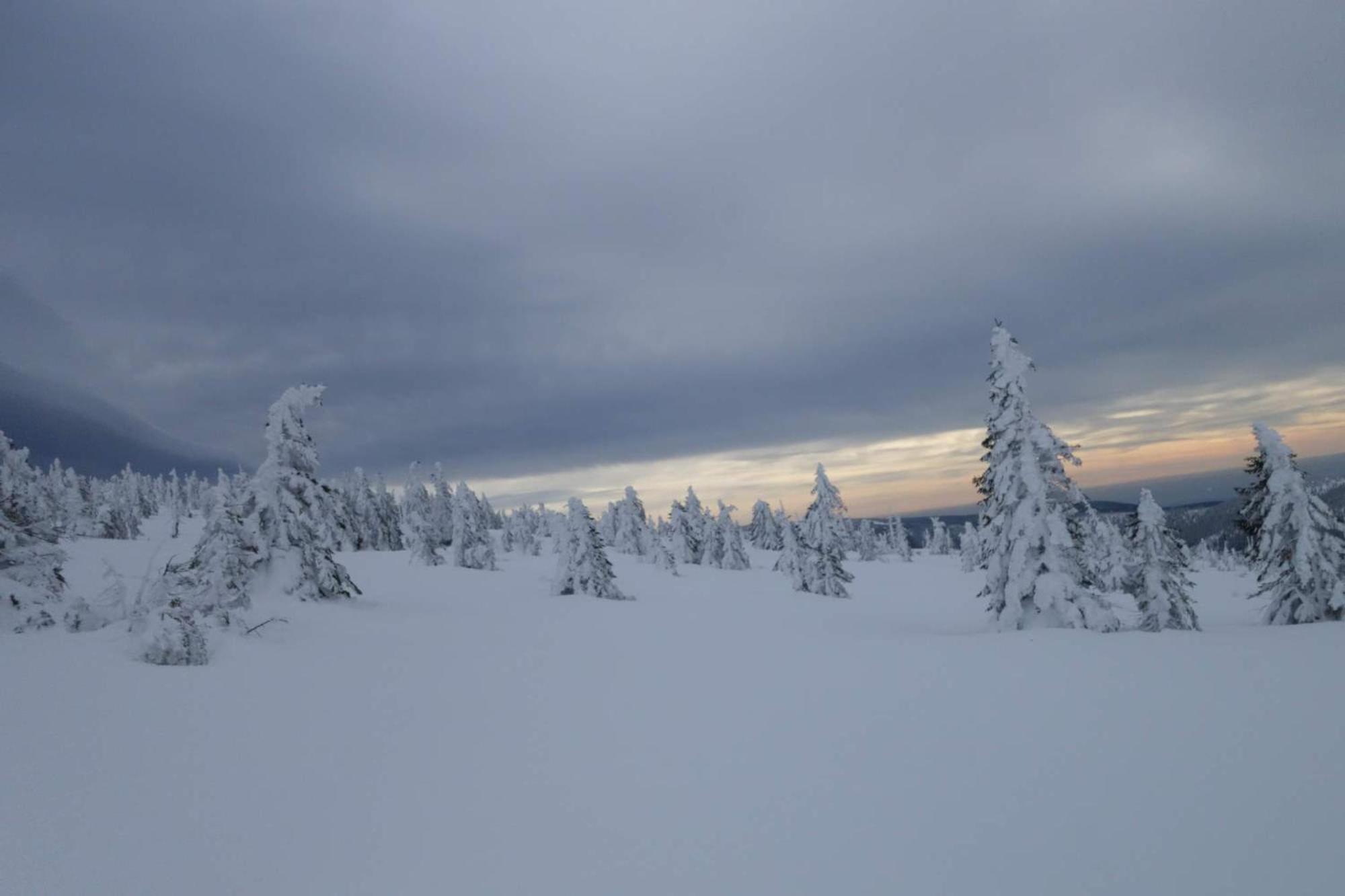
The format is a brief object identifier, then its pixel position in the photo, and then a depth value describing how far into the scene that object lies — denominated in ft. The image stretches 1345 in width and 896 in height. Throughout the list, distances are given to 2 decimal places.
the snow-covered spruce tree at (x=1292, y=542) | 67.62
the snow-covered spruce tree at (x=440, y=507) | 203.92
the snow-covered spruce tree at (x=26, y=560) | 28.30
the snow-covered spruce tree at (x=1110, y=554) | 131.69
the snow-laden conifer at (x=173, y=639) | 25.07
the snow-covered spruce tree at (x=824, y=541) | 139.54
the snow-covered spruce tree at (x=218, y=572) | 33.94
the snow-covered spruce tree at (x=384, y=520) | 238.68
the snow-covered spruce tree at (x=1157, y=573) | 79.51
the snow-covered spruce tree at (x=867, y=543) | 312.50
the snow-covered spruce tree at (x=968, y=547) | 229.45
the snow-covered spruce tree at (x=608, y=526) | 348.30
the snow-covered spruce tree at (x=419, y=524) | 141.28
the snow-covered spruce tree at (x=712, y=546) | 224.12
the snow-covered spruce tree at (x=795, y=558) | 143.95
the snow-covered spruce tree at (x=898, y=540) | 341.00
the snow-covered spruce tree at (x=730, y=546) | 213.66
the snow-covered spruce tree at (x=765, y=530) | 312.91
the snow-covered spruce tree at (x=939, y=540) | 417.49
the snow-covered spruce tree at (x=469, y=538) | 157.99
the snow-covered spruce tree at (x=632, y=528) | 251.91
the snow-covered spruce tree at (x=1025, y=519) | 52.01
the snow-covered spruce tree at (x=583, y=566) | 103.26
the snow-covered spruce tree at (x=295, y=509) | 49.47
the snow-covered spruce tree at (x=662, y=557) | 170.30
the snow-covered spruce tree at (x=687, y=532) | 239.91
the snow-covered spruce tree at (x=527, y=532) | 265.71
